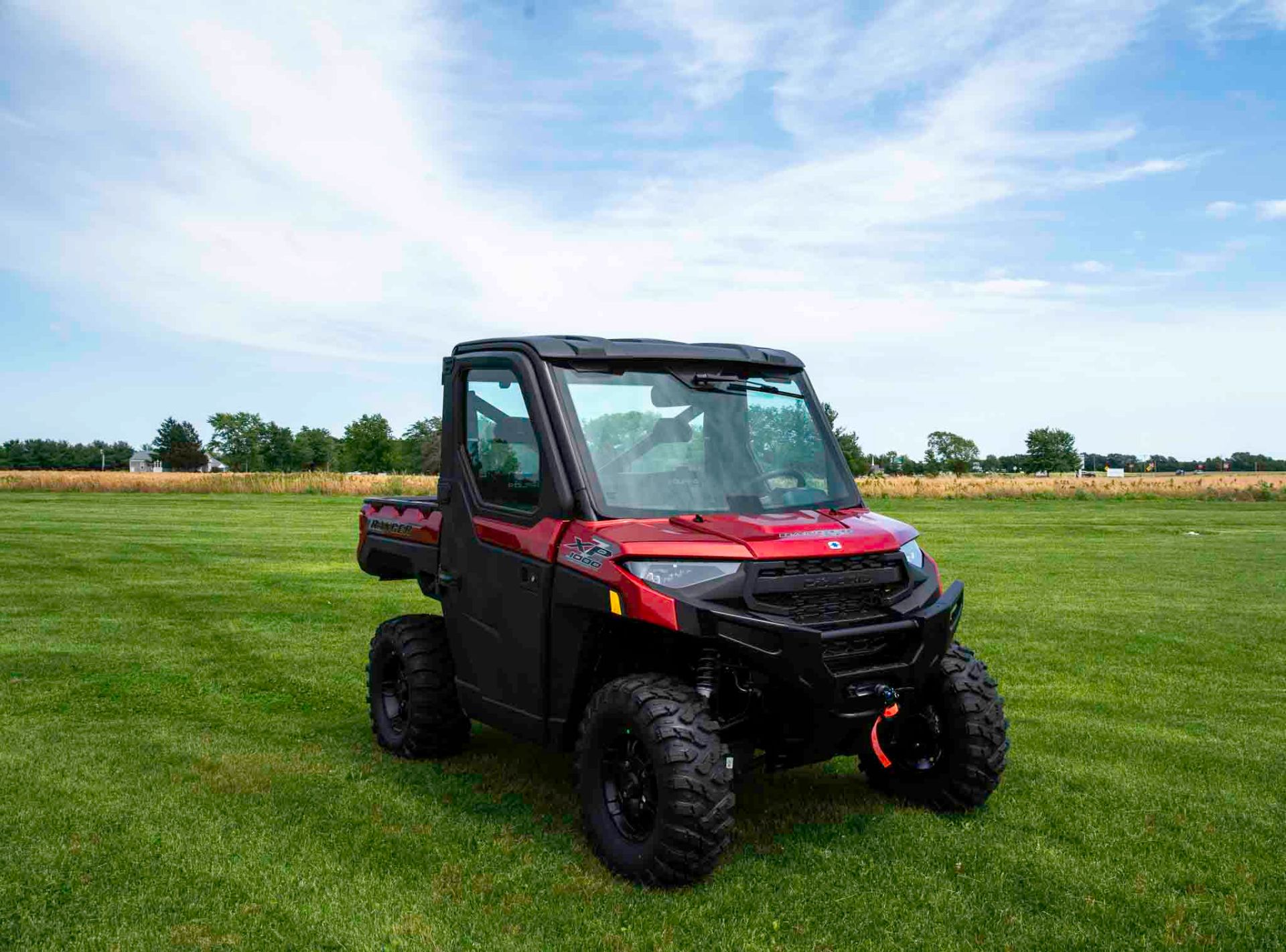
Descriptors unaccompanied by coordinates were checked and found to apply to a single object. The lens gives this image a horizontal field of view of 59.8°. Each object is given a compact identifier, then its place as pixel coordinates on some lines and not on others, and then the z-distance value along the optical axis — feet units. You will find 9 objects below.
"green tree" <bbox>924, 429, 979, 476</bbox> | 588.91
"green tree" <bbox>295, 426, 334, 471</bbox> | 493.36
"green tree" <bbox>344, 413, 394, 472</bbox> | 446.19
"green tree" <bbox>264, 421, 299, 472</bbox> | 501.97
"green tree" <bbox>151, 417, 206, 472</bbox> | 497.87
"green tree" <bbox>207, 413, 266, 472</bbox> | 523.70
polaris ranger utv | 15.93
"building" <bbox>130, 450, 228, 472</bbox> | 563.89
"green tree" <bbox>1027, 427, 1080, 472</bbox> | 559.79
